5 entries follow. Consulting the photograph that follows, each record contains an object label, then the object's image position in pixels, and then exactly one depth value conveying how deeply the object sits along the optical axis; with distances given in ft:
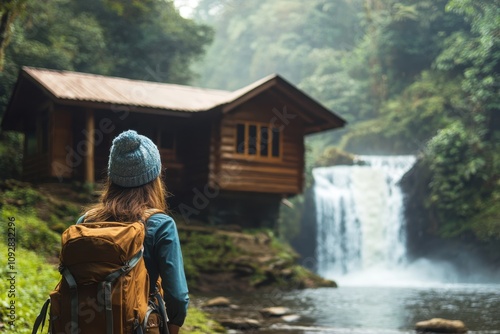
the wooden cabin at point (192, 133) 61.16
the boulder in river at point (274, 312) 38.14
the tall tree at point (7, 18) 43.97
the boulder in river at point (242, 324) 33.68
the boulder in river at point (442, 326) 32.09
